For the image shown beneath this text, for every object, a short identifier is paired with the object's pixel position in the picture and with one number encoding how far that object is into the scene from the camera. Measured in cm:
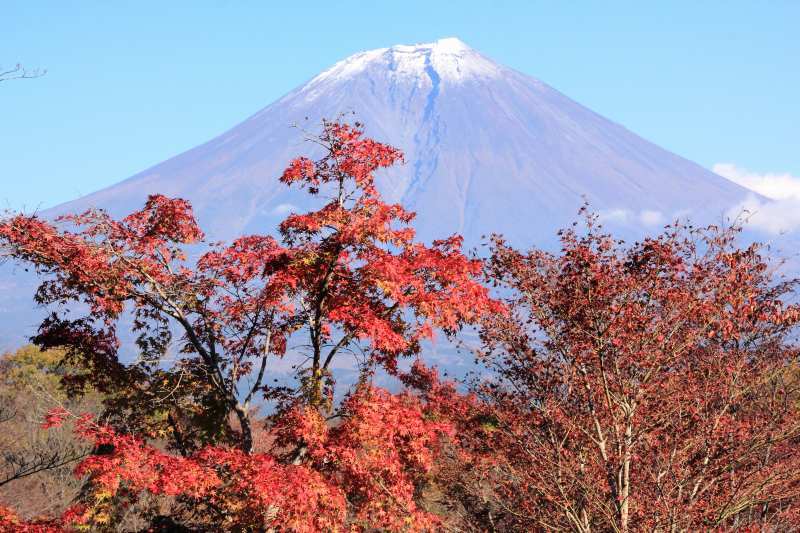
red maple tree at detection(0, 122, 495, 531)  2022
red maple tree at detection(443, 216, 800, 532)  1831
